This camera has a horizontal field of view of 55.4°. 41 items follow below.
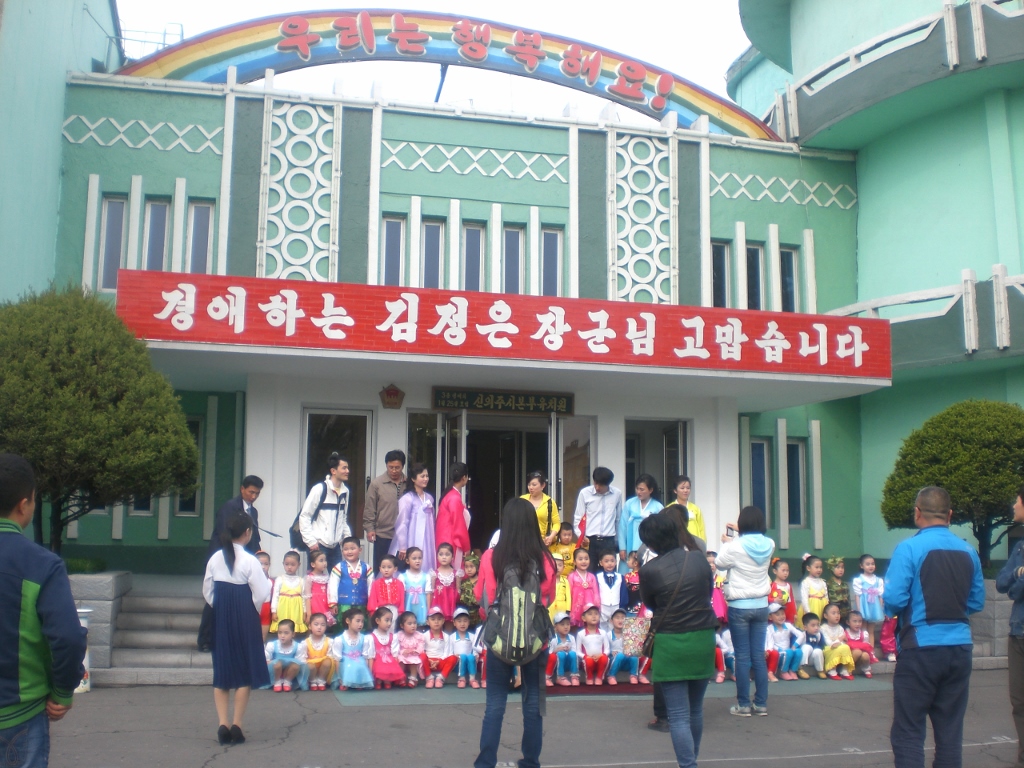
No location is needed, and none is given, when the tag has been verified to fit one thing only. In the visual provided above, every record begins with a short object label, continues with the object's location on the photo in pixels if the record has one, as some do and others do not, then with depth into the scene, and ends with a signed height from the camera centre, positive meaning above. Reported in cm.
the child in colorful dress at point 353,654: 884 -133
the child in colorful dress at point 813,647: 994 -140
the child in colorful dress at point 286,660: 877 -137
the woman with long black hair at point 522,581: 547 -49
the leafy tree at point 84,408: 878 +91
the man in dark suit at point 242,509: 828 -4
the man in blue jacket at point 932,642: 513 -69
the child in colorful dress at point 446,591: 975 -82
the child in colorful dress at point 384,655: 893 -134
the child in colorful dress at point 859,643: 1018 -139
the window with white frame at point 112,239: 1384 +378
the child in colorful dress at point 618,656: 922 -138
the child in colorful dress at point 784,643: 985 -135
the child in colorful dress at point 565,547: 1007 -40
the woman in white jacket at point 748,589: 756 -62
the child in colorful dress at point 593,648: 912 -130
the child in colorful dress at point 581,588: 955 -78
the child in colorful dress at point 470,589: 958 -81
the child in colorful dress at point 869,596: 1084 -95
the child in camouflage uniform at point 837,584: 1103 -85
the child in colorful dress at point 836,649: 1002 -142
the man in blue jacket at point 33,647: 353 -51
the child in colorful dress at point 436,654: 907 -136
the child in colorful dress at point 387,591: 948 -81
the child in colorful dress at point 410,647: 901 -128
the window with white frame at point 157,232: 1405 +393
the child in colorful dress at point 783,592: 1027 -87
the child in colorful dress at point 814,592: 1062 -89
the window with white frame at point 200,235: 1415 +393
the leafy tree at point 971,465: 1162 +55
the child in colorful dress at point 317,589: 951 -79
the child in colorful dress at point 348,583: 958 -74
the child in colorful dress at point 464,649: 907 -131
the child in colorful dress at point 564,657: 906 -137
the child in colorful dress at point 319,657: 882 -135
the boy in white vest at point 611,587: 977 -78
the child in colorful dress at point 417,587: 962 -78
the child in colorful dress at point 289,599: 940 -88
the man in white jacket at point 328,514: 987 -7
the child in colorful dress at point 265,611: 934 -99
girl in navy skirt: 635 -73
